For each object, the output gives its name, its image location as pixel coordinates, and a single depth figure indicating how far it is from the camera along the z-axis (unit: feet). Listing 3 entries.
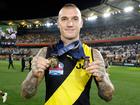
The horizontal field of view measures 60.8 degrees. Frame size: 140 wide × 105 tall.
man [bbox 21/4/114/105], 4.21
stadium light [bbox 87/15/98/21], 93.66
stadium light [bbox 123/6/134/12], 81.26
